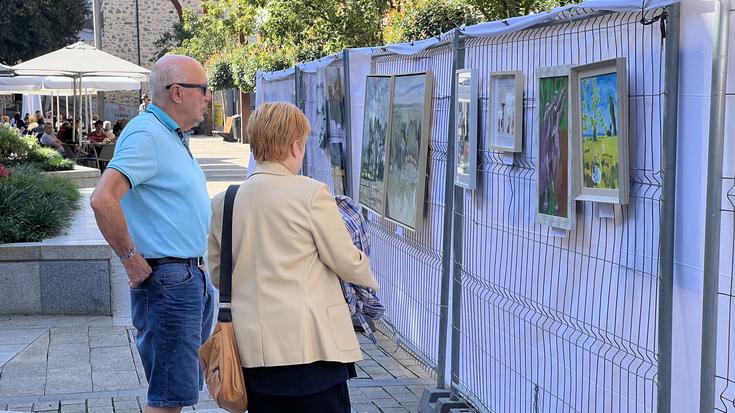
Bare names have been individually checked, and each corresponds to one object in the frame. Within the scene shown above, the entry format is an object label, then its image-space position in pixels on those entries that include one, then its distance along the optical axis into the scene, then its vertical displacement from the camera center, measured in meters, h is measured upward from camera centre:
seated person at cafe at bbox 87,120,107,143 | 22.50 -0.33
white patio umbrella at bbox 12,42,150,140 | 18.31 +1.03
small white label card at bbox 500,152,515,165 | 4.49 -0.16
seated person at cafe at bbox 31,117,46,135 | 23.89 -0.22
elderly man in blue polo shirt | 3.97 -0.47
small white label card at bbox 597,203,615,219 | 3.56 -0.32
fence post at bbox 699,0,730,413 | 2.89 -0.24
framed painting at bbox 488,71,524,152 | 4.34 +0.05
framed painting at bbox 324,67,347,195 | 7.70 -0.03
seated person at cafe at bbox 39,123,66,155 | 20.50 -0.41
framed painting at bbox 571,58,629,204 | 3.38 -0.03
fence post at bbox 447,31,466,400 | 5.10 -0.65
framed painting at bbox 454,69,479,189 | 4.82 -0.03
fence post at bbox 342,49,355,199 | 7.47 +0.02
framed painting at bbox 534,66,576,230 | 3.79 -0.11
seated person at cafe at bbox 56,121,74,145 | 22.69 -0.32
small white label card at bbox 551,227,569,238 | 3.96 -0.44
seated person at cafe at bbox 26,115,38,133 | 26.17 -0.09
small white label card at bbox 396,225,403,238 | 6.35 -0.69
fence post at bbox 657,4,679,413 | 3.12 -0.26
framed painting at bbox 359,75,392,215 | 6.43 -0.13
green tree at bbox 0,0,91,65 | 40.72 +3.90
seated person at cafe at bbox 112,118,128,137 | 26.12 -0.17
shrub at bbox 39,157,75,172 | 15.11 -0.68
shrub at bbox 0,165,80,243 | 8.34 -0.79
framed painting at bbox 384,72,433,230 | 5.66 -0.16
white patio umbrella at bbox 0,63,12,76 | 16.53 +0.87
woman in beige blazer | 3.29 -0.52
